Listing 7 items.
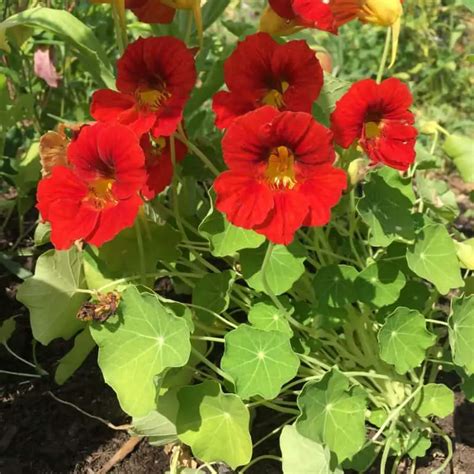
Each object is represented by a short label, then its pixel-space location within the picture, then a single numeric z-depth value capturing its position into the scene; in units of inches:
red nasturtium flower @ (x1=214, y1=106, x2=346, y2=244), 10.9
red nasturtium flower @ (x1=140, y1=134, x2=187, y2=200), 13.1
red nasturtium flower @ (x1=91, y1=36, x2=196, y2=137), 12.3
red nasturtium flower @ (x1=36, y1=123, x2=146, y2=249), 11.7
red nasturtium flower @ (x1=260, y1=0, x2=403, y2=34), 11.7
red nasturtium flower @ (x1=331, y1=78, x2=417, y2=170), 11.8
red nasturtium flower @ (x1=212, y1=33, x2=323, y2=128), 12.0
